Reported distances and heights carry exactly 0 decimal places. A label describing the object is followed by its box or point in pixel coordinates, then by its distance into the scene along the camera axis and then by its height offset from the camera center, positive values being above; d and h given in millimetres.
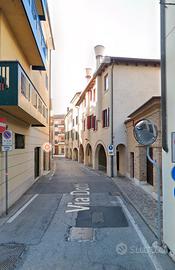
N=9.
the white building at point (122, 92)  21547 +4007
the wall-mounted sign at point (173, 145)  5504 -35
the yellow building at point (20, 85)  8578 +2004
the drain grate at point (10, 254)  5406 -2309
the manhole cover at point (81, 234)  7016 -2357
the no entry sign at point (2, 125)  8666 +589
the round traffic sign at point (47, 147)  23062 -231
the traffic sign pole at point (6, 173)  9198 -963
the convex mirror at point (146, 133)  6541 +251
